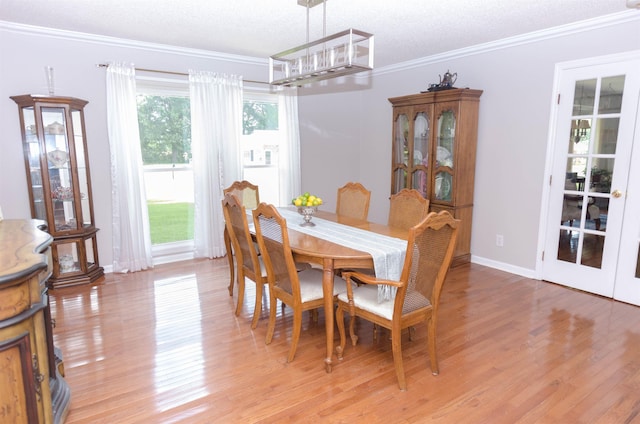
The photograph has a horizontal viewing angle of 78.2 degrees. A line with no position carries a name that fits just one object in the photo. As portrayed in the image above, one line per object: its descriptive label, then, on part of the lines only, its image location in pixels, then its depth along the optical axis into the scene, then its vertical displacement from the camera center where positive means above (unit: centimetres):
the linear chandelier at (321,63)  243 +62
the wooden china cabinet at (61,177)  364 -23
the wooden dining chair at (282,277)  245 -82
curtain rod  402 +88
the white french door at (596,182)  339 -26
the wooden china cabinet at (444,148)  436 +5
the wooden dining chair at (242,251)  289 -75
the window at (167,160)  452 -8
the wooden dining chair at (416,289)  209 -77
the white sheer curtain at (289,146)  521 +9
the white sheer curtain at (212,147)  456 +7
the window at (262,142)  516 +14
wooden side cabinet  141 -69
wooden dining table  234 -64
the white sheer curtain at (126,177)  409 -25
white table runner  235 -59
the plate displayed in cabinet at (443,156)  451 -4
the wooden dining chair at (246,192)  418 -42
